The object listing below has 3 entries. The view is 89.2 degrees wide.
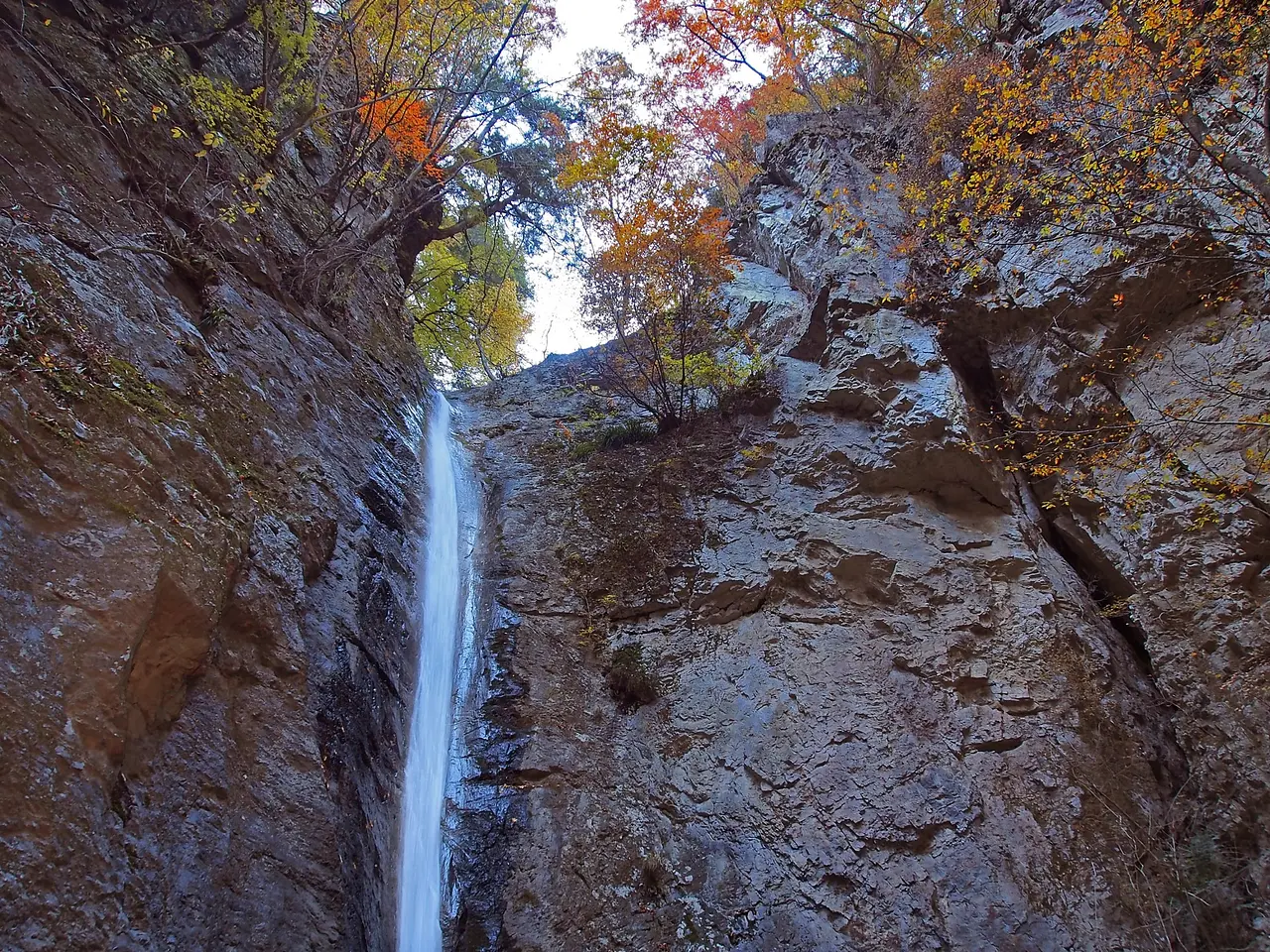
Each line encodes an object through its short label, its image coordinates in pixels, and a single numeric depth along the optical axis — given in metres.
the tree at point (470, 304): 17.25
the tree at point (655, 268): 9.59
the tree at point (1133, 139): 6.02
